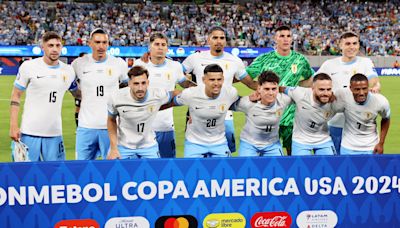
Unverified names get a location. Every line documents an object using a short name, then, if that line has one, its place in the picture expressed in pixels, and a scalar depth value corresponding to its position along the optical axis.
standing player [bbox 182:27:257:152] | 8.33
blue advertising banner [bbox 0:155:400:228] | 5.50
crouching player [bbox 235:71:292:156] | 7.45
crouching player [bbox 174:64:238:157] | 7.45
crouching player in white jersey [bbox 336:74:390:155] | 7.48
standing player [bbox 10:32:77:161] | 7.52
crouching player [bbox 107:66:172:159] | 7.18
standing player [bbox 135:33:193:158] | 8.44
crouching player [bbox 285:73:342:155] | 7.57
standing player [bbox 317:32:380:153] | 8.23
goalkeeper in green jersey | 8.42
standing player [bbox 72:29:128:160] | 7.88
